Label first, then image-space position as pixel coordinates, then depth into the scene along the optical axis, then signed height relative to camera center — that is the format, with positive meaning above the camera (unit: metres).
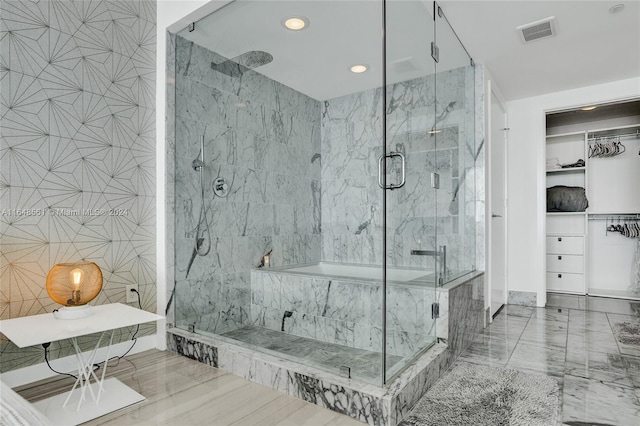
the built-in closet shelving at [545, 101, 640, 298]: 4.52 +0.10
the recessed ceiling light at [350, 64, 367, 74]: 2.48 +1.00
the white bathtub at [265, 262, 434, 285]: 1.91 -0.34
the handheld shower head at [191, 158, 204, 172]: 2.63 +0.37
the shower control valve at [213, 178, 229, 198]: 2.64 +0.21
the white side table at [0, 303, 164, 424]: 1.59 -0.49
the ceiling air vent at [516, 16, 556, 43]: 2.64 +1.35
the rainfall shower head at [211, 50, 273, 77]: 2.61 +1.06
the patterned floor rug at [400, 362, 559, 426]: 1.65 -0.87
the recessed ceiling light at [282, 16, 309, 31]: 2.45 +1.26
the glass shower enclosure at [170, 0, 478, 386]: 1.95 +0.28
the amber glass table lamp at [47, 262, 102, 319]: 1.82 -0.34
